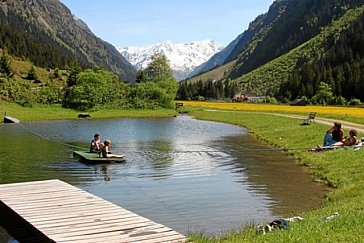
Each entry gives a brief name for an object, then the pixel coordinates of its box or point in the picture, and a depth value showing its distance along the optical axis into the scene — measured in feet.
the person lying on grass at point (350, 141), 109.00
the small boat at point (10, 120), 250.57
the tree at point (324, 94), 449.48
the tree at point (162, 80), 401.08
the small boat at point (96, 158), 109.91
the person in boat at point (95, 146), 119.75
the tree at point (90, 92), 372.58
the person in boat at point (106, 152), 112.06
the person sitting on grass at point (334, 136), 114.89
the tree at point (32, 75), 585.22
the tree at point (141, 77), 525.75
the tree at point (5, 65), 526.57
